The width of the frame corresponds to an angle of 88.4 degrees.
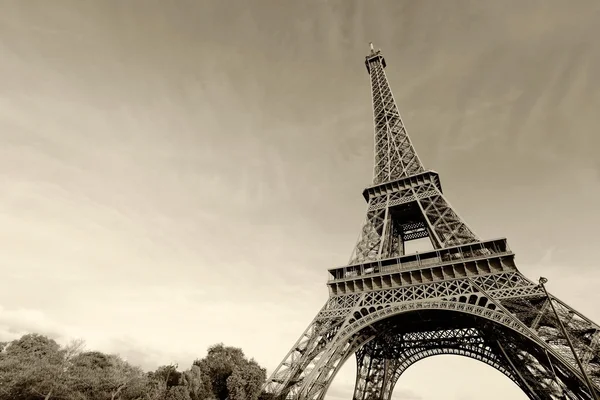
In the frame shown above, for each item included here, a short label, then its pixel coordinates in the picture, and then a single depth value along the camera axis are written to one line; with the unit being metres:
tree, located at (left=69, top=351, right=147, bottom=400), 27.95
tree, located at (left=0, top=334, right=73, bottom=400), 24.55
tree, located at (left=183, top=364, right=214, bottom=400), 28.11
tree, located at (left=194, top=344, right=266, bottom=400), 25.88
